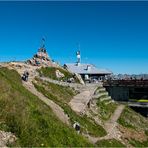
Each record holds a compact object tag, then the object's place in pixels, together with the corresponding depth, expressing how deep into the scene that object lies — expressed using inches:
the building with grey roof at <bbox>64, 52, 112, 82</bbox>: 1877.3
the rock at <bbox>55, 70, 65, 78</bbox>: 1462.4
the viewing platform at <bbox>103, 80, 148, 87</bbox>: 1624.4
